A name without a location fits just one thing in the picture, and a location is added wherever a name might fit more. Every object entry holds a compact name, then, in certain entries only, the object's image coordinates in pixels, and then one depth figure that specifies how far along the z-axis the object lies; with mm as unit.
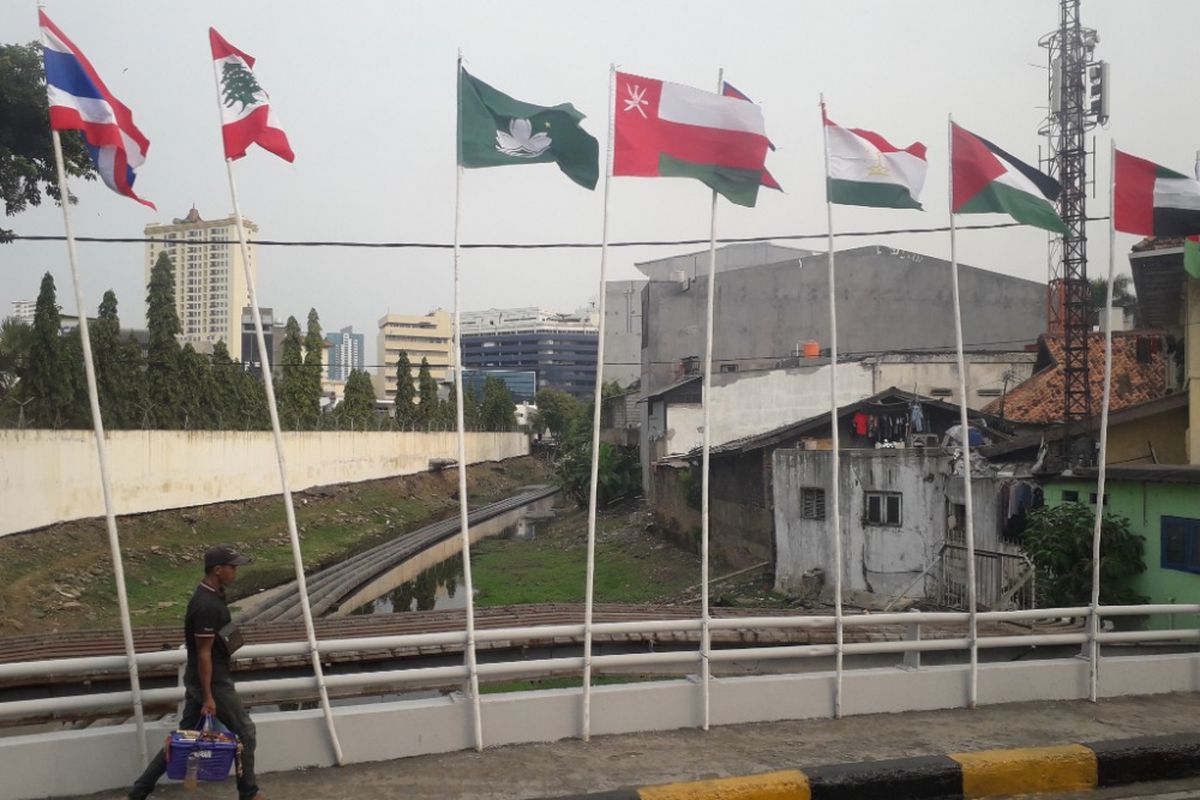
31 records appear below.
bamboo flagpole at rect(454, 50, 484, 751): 5948
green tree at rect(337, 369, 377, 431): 51344
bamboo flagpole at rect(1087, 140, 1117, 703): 7500
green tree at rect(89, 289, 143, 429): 29156
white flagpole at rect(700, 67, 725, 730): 6586
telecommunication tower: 19375
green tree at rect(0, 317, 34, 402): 29078
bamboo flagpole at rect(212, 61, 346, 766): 5715
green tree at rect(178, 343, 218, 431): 33841
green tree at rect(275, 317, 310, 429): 44281
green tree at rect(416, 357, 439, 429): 63462
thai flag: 5848
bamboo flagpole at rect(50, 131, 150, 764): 5441
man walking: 5234
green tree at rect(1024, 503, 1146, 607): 12750
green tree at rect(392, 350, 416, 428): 62094
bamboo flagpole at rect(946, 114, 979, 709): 7281
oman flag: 6898
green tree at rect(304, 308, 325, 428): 46062
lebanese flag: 6141
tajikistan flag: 7711
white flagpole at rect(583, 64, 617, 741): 6303
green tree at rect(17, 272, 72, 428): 26984
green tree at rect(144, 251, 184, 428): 32803
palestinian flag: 7949
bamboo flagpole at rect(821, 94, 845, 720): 6910
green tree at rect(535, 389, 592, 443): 89625
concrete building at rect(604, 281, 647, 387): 67500
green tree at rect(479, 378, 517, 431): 83444
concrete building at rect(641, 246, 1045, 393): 36812
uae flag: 8211
